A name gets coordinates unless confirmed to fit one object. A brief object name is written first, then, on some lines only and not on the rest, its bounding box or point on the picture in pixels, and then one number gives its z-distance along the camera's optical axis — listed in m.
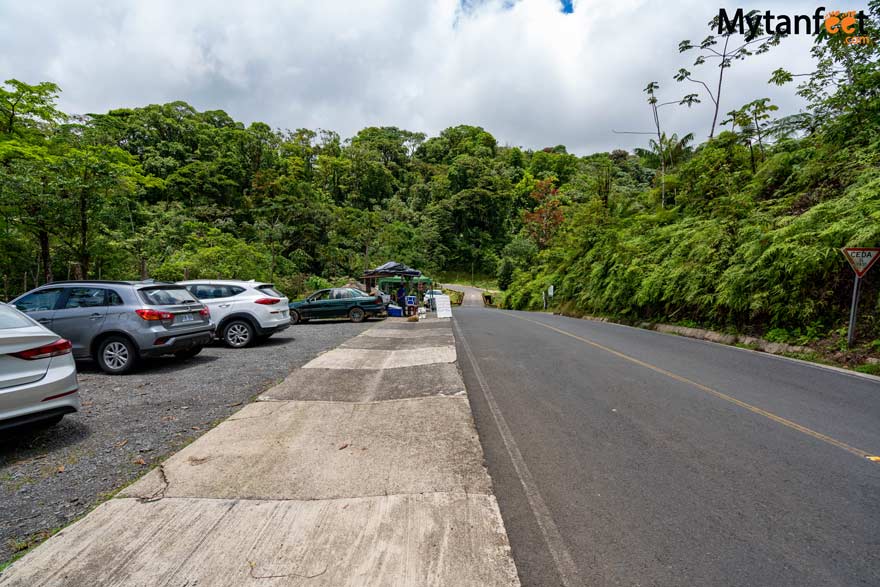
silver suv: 6.98
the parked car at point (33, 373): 3.80
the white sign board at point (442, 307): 18.94
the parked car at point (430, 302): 24.53
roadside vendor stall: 20.70
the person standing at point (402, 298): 19.97
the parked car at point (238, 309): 10.16
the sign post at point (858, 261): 7.85
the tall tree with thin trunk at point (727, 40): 16.09
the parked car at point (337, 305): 16.75
